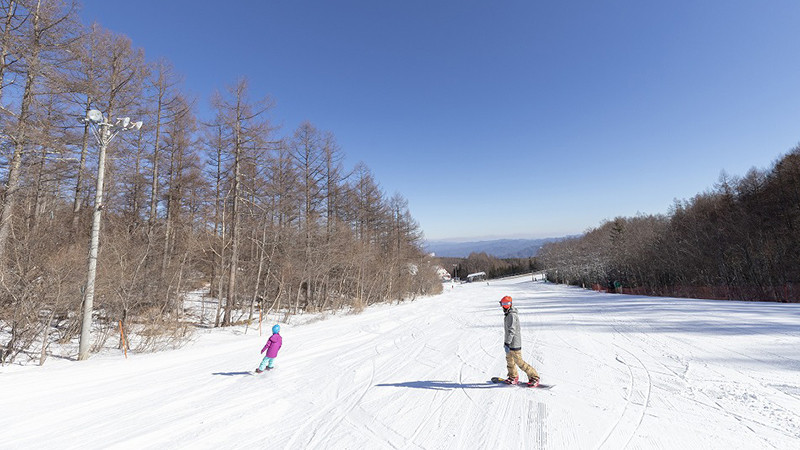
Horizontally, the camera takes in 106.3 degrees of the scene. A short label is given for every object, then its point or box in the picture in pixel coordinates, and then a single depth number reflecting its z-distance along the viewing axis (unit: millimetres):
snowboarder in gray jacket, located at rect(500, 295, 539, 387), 5547
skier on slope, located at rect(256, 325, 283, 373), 6750
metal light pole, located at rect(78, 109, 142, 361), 8000
